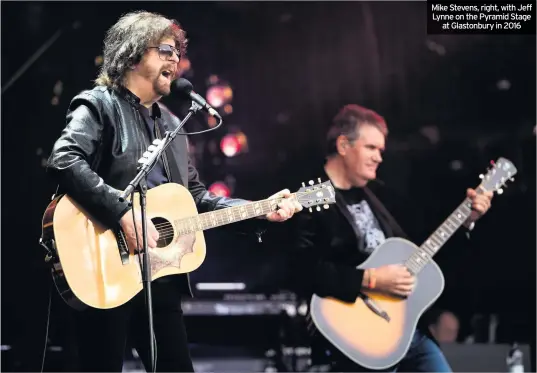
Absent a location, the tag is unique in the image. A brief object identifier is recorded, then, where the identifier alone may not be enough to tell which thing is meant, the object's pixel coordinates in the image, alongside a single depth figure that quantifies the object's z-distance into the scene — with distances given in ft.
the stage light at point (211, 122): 38.12
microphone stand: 20.45
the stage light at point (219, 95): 37.27
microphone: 22.49
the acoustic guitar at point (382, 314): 30.60
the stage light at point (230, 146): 38.14
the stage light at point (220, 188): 37.73
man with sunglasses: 21.85
